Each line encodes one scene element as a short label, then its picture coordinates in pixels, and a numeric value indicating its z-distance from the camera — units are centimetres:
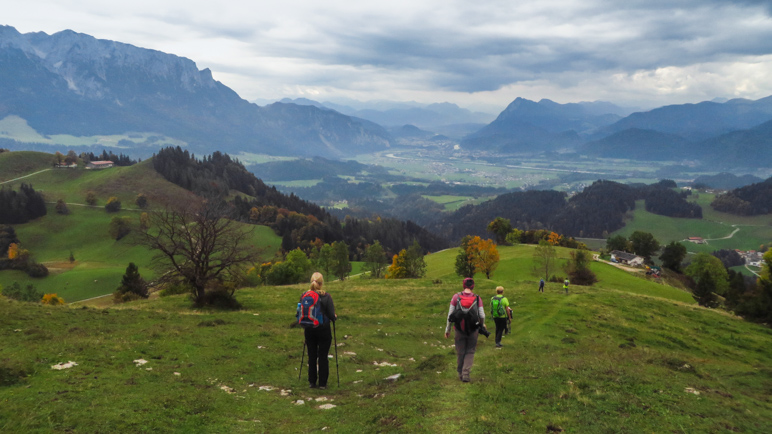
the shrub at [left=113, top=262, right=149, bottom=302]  3712
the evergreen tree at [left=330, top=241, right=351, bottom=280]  7006
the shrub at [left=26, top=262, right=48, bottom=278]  9200
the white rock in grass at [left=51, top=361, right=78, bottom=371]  1208
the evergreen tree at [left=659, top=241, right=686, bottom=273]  8169
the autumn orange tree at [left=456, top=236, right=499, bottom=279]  6106
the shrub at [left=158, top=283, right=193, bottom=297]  3873
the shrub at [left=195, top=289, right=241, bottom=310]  2769
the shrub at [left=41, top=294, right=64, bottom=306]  4922
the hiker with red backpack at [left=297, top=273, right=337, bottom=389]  1251
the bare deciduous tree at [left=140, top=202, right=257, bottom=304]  2692
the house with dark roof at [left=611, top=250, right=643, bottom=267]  8652
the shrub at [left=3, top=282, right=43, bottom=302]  6121
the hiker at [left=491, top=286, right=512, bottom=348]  1964
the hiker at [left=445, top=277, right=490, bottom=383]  1270
